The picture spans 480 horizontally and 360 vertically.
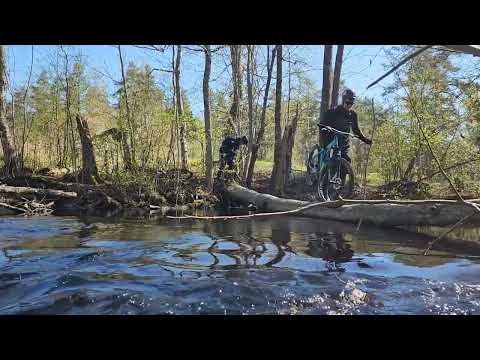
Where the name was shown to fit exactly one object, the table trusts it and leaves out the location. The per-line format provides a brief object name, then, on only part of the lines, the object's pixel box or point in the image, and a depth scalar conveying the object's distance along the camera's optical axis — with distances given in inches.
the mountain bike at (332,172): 349.4
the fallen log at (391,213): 282.2
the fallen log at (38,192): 466.6
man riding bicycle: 349.1
